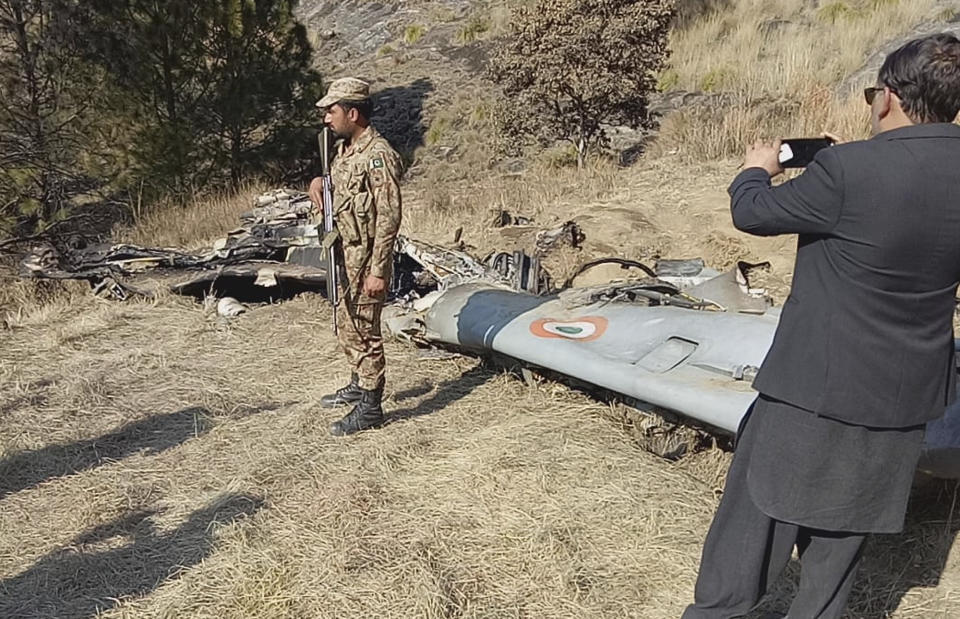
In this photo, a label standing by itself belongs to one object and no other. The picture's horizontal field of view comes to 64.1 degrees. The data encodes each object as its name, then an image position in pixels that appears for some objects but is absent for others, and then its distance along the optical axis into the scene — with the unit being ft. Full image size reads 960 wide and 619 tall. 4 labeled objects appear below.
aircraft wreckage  12.33
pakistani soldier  12.71
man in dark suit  5.69
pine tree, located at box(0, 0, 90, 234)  31.19
